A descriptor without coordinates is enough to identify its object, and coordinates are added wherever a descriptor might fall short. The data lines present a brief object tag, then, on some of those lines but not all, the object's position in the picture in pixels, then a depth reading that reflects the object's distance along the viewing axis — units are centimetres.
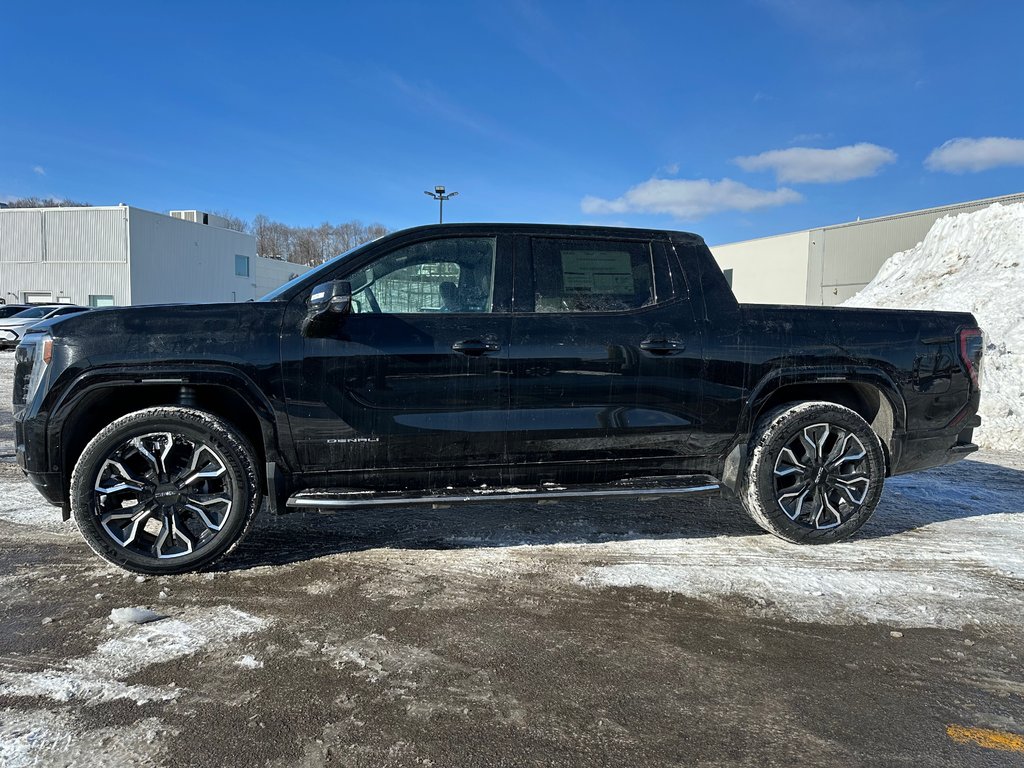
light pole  2197
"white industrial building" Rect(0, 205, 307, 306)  3981
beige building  2800
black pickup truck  332
